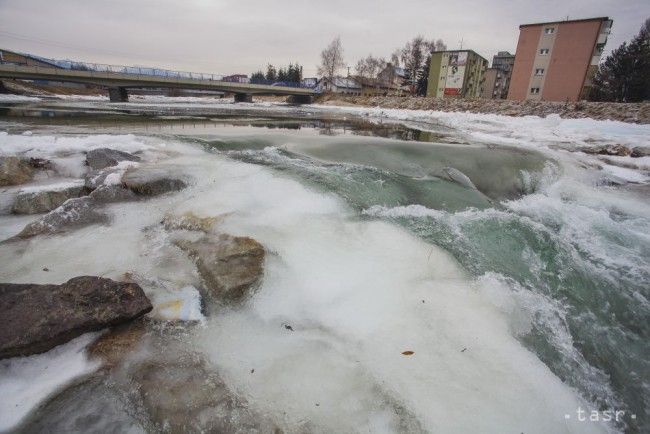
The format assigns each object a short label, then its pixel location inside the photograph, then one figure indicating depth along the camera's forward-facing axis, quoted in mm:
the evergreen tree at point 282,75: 85675
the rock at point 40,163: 5156
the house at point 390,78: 73938
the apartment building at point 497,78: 69938
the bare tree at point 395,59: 69706
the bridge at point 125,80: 31594
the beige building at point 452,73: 50094
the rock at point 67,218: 3330
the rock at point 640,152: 9305
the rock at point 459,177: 6406
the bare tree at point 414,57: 61344
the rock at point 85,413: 1587
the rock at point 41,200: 3992
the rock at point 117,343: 1946
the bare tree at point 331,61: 70250
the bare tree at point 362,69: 74812
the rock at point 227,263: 2584
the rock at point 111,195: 4098
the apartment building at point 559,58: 32156
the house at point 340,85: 71375
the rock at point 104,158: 5242
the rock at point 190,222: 3432
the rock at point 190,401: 1632
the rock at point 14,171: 4593
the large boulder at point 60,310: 1829
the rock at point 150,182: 4398
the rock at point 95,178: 4383
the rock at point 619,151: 9532
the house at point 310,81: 80188
